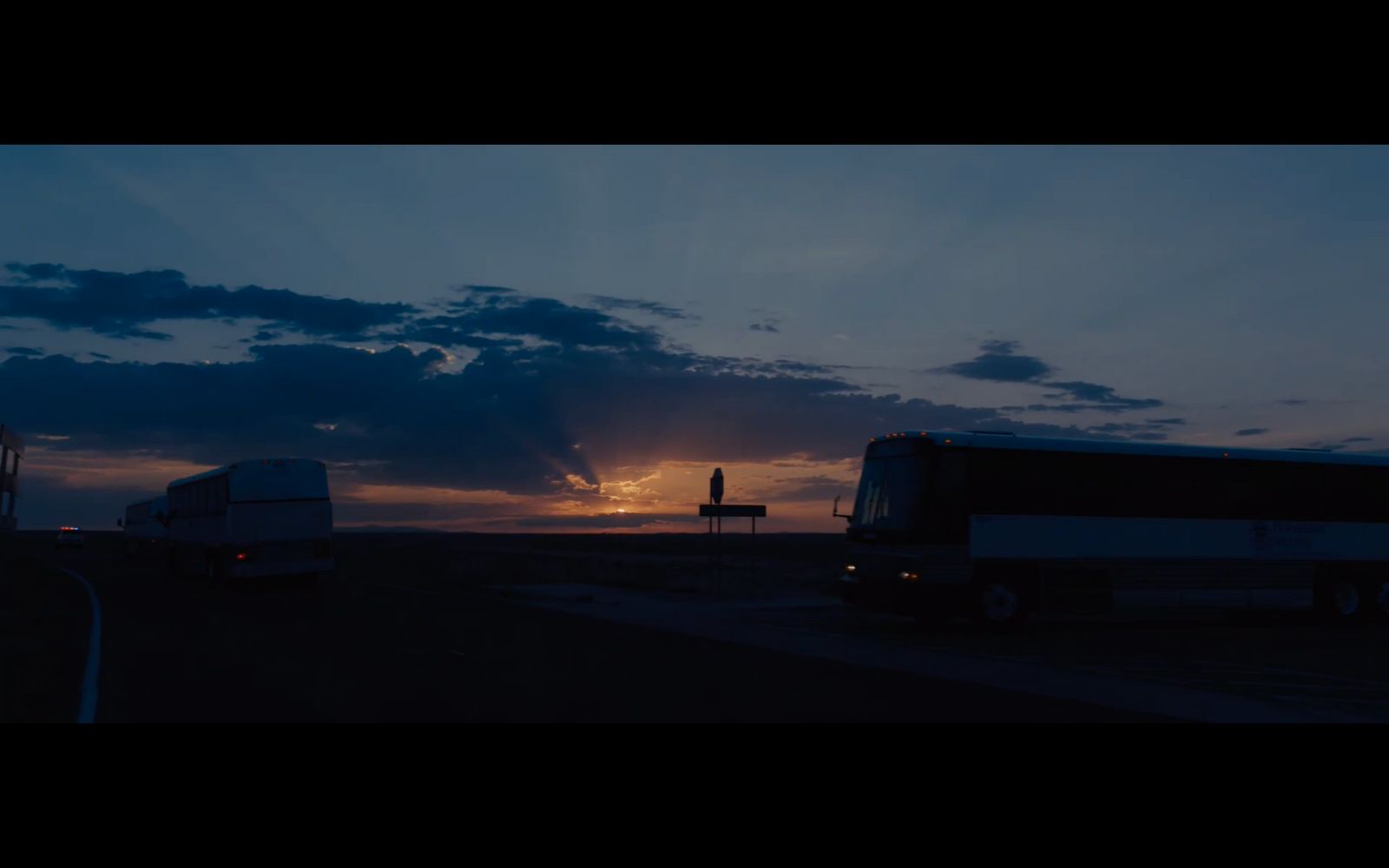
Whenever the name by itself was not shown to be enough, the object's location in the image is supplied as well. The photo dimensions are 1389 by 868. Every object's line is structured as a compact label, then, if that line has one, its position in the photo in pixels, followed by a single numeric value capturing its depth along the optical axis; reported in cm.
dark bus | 2108
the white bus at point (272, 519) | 3064
